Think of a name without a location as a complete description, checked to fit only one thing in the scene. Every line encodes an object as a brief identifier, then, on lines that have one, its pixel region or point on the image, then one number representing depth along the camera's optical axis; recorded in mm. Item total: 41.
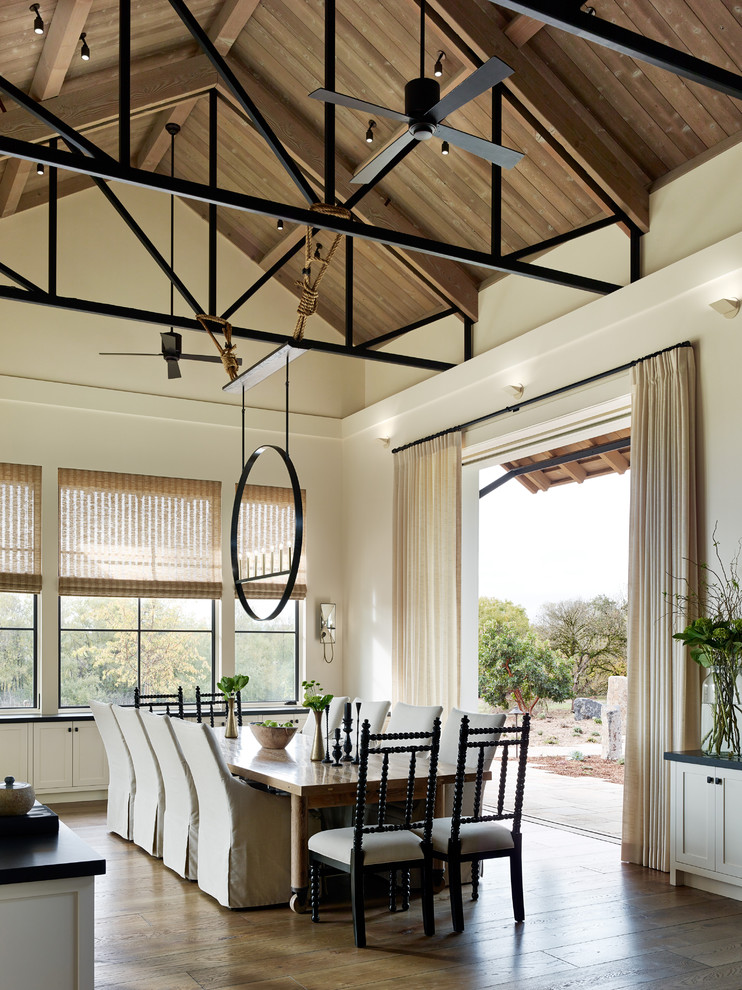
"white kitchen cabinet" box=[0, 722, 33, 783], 8102
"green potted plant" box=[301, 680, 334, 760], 5637
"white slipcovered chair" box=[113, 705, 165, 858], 6082
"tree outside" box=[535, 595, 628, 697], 14641
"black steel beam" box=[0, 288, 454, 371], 6680
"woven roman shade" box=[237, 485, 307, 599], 9664
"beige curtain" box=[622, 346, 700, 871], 5699
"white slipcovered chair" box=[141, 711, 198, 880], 5520
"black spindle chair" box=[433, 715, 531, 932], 4598
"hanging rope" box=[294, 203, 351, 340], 5371
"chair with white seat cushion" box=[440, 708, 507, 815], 5539
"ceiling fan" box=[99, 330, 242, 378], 6992
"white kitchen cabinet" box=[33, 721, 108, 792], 8227
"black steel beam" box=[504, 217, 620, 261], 6504
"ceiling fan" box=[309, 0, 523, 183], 3865
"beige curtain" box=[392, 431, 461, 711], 8109
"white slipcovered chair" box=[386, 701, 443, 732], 6355
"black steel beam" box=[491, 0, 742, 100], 3725
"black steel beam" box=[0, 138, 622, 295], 4633
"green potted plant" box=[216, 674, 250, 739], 7043
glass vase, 5207
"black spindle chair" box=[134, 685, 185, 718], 7295
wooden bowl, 6094
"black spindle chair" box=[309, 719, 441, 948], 4398
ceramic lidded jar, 2789
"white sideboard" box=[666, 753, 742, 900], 5000
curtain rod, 6278
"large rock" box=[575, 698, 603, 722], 14477
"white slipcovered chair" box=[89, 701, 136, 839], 6648
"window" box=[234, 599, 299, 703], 9586
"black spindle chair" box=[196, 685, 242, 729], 7668
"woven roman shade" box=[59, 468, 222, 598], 8789
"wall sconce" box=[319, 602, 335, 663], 9891
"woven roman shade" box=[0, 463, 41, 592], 8469
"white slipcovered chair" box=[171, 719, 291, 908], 4977
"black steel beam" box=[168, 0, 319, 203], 5016
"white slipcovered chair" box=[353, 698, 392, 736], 6969
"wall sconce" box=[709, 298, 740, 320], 5629
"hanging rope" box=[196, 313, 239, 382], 5883
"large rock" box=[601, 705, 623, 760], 12109
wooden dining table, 4926
